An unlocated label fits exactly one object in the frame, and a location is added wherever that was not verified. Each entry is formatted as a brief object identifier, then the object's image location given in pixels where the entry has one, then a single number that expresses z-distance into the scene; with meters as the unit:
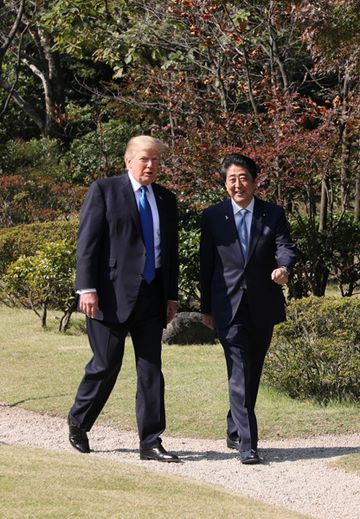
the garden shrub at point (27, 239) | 28.59
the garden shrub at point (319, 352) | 16.39
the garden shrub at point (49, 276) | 24.31
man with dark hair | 13.04
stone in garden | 22.09
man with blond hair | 12.79
